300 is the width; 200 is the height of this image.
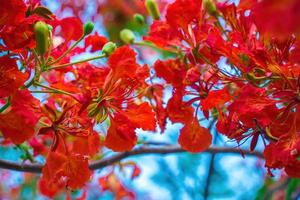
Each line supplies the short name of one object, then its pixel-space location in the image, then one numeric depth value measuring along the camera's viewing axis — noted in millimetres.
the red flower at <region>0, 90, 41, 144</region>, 766
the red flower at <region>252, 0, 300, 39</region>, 499
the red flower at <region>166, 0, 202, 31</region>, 828
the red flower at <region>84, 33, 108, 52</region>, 890
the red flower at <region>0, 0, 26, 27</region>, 737
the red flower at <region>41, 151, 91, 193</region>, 803
